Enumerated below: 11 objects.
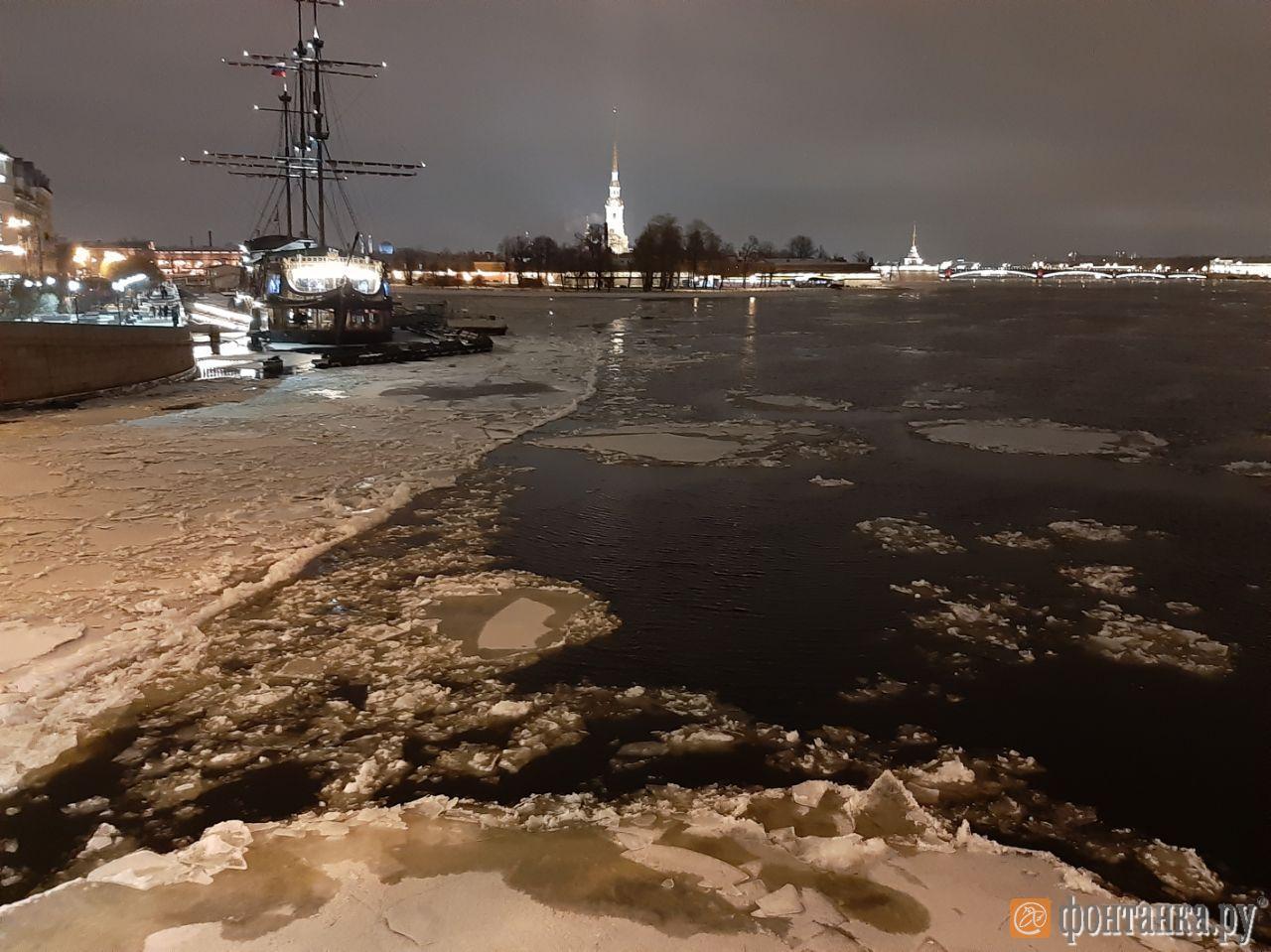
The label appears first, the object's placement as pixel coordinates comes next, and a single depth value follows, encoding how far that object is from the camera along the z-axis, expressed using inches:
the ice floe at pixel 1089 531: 360.8
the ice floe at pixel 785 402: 715.4
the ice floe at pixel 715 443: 518.6
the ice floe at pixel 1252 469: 476.4
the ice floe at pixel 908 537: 348.2
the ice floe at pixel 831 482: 449.7
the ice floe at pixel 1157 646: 245.9
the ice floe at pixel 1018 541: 349.7
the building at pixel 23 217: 3147.1
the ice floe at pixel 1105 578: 301.3
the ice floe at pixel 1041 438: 543.2
